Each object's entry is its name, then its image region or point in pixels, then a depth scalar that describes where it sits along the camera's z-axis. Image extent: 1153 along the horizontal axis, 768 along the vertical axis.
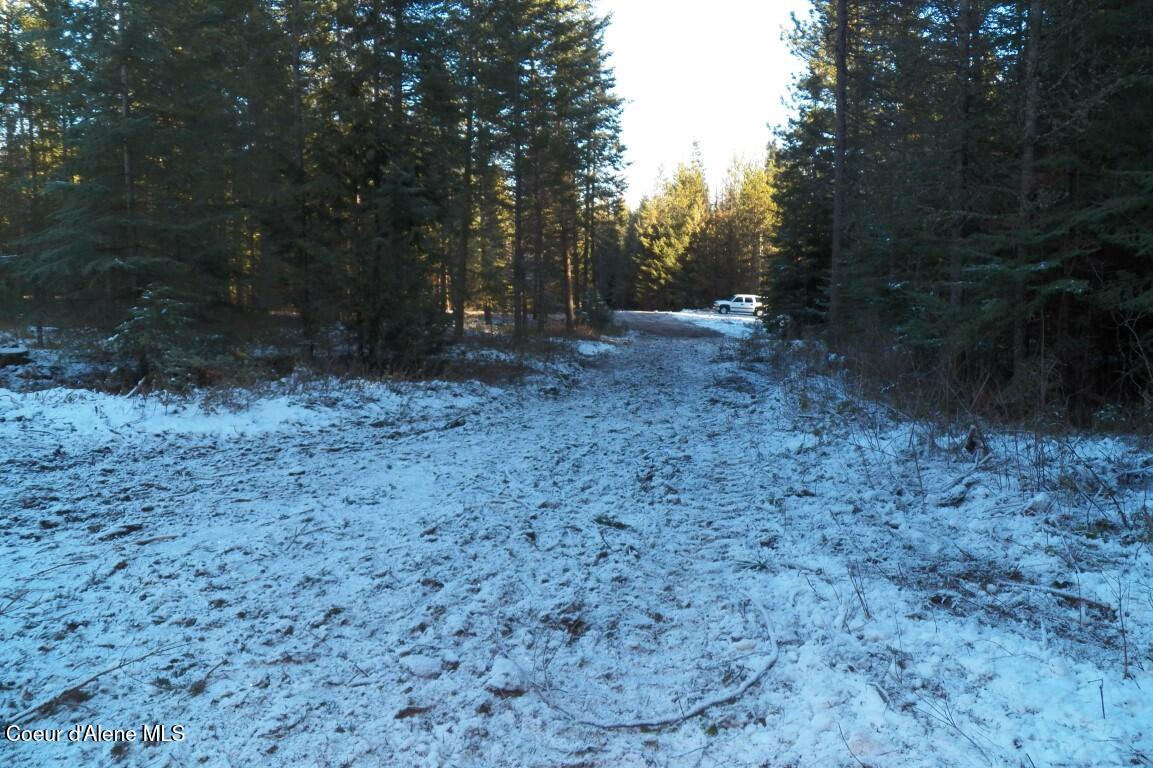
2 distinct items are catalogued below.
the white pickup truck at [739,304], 50.81
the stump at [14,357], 13.23
